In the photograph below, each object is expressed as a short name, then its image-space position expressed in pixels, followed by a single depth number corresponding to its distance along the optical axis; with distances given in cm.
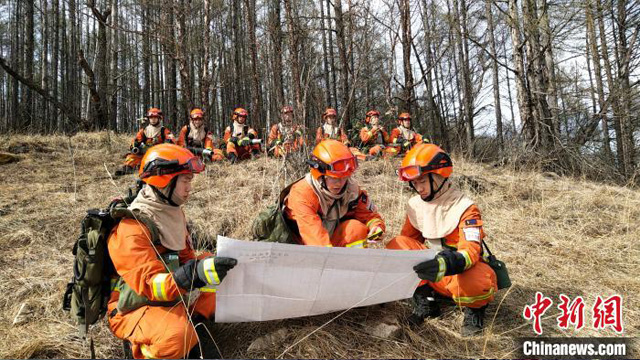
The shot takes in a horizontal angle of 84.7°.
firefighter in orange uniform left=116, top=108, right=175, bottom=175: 784
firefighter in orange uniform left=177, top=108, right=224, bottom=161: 866
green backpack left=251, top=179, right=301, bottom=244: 264
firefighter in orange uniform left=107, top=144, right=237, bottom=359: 174
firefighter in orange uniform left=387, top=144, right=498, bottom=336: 229
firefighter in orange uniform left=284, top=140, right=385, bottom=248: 247
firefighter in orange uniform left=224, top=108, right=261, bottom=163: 883
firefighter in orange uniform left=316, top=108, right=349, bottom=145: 894
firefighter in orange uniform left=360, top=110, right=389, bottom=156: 956
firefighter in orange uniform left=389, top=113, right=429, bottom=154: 940
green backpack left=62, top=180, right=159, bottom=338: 190
